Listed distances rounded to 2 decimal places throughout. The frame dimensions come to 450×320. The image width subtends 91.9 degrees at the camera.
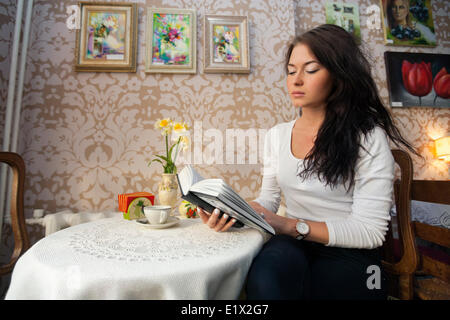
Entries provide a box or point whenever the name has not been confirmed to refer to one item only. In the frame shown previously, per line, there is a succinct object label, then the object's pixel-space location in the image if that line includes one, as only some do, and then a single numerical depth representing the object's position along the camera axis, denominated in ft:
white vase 3.45
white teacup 2.36
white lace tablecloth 1.33
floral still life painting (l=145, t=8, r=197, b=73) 4.95
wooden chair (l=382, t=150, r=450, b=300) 2.54
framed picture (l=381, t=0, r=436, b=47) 5.97
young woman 2.03
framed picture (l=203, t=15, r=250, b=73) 5.03
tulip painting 5.89
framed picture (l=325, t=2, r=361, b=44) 5.72
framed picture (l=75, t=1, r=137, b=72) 4.85
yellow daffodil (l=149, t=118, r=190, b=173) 3.79
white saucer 2.39
